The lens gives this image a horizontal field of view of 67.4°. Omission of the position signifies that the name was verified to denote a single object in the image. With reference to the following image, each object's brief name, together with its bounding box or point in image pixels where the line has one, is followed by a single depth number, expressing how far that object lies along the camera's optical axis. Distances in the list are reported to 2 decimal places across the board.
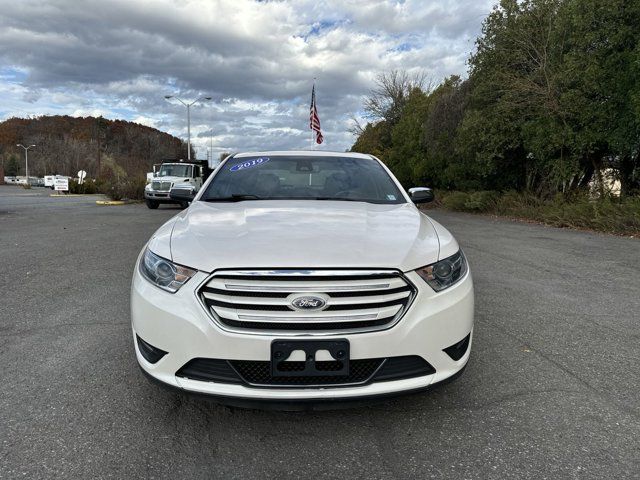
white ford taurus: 2.23
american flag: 27.13
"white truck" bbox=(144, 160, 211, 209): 20.98
